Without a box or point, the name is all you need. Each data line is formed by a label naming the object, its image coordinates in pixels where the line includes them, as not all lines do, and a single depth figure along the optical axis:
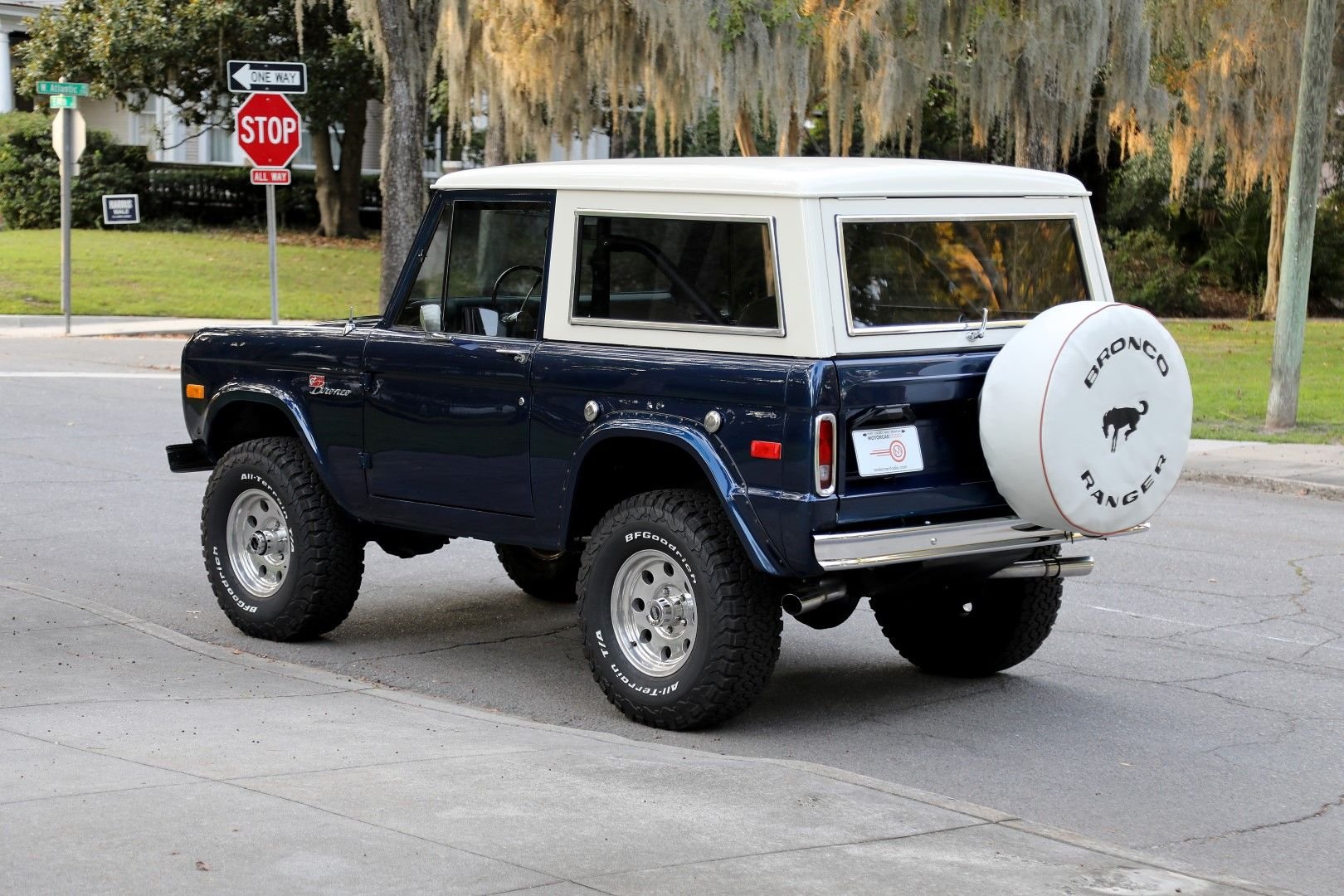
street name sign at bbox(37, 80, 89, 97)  25.35
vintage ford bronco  6.27
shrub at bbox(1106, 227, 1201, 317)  32.31
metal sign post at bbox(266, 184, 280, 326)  20.45
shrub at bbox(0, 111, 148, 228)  38.16
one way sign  19.61
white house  44.34
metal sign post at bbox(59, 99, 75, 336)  25.59
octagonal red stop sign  20.70
